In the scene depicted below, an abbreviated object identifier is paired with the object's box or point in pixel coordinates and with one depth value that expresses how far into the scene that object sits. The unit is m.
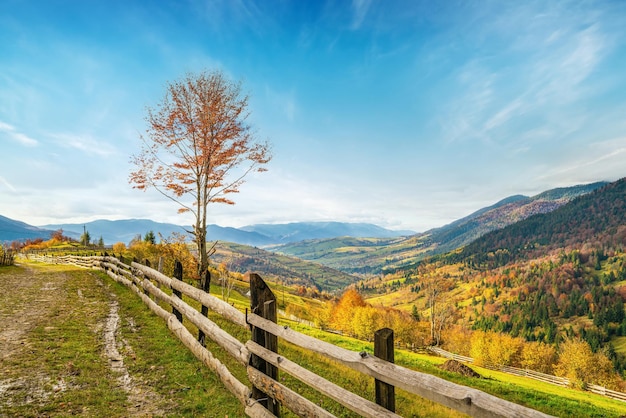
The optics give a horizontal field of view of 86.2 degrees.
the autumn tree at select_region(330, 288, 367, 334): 81.35
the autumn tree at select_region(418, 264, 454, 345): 64.25
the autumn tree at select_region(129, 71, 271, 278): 19.66
